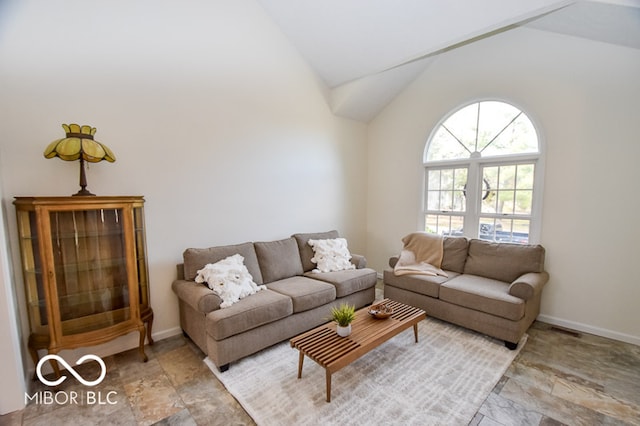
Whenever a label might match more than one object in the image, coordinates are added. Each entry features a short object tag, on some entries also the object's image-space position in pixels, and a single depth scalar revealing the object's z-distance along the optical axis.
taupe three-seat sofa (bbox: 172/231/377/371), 2.28
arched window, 3.28
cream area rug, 1.82
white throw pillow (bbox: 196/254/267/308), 2.46
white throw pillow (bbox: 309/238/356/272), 3.45
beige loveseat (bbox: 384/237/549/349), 2.59
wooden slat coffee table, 1.92
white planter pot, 2.16
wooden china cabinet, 2.00
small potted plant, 2.14
